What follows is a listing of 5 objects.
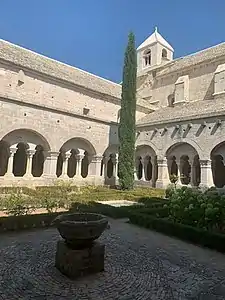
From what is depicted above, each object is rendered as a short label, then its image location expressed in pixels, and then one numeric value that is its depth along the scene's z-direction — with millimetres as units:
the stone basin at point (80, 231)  3869
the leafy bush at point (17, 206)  7547
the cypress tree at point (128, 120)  17266
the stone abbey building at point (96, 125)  15773
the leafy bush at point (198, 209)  6492
